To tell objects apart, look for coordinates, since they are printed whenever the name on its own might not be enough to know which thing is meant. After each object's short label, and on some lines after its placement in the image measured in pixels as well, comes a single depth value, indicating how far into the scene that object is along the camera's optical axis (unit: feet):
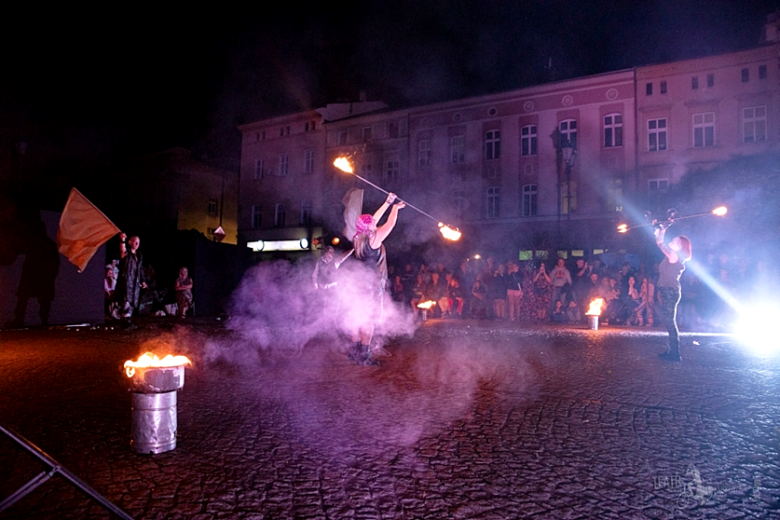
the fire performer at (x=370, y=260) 24.08
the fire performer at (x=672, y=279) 26.53
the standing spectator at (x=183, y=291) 56.03
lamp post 85.15
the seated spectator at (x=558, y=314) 53.06
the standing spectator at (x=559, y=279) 53.11
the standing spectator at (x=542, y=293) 53.11
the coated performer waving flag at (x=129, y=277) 38.52
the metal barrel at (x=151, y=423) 11.83
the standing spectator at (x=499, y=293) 55.36
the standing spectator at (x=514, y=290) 54.49
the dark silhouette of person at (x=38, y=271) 42.80
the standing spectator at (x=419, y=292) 58.49
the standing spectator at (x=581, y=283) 52.70
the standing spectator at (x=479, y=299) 56.34
